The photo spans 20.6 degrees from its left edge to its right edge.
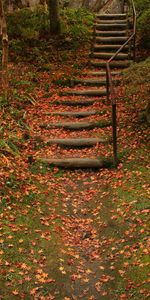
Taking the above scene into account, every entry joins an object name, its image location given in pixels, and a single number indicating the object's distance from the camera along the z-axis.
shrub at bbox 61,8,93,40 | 16.94
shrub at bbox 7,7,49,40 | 16.39
